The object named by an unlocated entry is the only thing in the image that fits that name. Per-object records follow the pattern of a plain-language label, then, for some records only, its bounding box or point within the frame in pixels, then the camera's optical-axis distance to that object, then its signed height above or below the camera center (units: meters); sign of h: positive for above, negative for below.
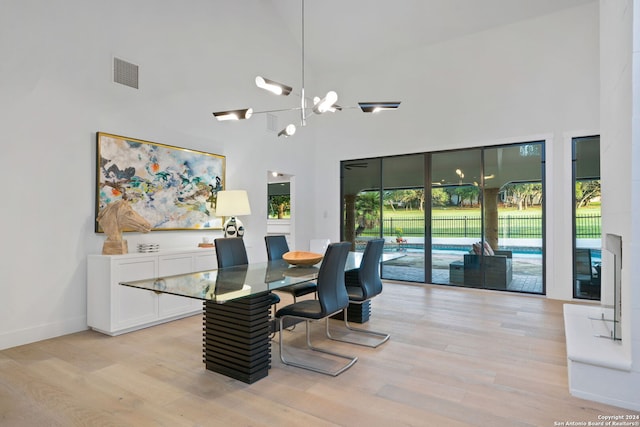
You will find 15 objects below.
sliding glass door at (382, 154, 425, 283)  6.67 +0.00
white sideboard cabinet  3.75 -0.86
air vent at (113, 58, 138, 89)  4.26 +1.66
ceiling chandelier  3.29 +1.05
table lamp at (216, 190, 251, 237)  5.13 +0.09
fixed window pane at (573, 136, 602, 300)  5.25 -0.05
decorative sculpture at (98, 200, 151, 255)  3.94 -0.10
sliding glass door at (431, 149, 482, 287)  6.14 -0.03
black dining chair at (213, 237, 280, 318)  3.76 -0.41
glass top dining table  2.35 -0.52
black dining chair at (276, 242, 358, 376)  2.90 -0.71
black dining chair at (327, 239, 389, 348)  3.52 -0.67
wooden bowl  3.58 -0.44
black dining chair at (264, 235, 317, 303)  3.96 -0.45
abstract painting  4.16 +0.42
